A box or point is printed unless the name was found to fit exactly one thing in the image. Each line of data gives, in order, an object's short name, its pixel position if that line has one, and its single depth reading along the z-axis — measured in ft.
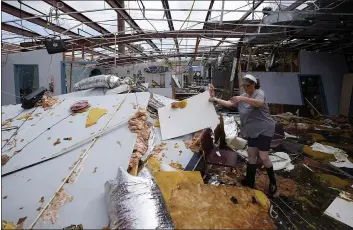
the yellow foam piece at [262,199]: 8.14
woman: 9.18
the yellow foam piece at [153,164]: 9.33
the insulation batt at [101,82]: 18.83
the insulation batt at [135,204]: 5.18
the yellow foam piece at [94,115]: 11.69
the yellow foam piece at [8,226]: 5.65
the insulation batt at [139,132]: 9.50
